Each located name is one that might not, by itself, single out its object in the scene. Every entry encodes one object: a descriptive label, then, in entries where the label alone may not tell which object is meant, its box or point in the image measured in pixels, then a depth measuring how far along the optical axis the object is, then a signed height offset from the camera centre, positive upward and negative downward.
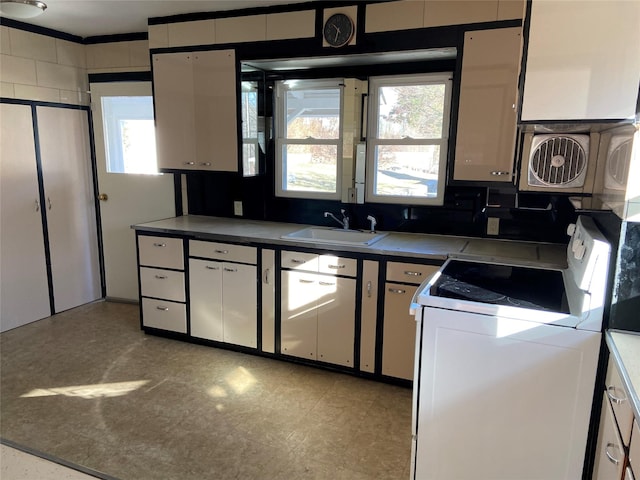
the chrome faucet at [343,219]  3.39 -0.44
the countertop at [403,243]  2.60 -0.53
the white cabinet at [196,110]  3.32 +0.35
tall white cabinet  3.66 -0.53
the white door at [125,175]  4.09 -0.18
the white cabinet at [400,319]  2.73 -0.97
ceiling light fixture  2.71 +0.88
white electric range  1.72 -0.84
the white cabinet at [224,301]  3.22 -1.04
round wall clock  2.86 +0.81
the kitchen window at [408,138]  3.10 +0.15
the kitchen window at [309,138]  3.40 +0.16
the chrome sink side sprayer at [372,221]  3.29 -0.44
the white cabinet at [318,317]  2.94 -1.04
